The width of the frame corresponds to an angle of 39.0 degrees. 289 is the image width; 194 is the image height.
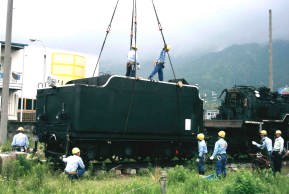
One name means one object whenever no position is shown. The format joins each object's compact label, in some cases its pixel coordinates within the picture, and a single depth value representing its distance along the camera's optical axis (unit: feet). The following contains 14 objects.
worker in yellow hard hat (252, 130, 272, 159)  44.33
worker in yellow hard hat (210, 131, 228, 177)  40.11
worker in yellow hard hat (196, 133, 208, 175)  42.39
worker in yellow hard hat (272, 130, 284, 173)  43.37
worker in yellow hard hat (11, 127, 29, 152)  53.62
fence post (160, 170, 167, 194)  22.90
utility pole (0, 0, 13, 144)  51.44
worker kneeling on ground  34.73
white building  108.99
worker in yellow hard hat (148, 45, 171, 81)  47.29
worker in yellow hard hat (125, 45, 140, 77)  44.88
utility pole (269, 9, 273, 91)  78.45
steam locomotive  59.47
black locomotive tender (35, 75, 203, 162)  38.99
